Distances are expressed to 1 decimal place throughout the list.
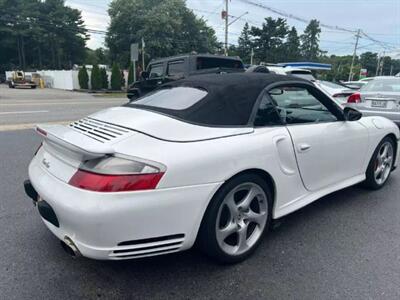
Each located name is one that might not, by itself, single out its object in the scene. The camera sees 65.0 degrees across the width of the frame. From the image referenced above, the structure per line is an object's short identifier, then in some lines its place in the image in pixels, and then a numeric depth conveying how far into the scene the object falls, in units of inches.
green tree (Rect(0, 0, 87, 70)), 2006.6
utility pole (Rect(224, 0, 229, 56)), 1175.6
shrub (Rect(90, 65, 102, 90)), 1138.0
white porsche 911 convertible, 73.8
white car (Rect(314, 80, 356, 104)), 352.9
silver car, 275.4
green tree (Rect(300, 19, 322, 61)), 3705.5
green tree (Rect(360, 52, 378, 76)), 3713.1
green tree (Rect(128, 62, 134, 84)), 1190.9
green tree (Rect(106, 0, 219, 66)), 1502.2
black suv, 313.3
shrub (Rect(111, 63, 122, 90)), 1159.9
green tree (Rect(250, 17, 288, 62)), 2765.7
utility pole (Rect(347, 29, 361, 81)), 1931.3
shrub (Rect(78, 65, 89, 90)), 1152.2
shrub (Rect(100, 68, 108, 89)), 1150.5
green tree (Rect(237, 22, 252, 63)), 2795.3
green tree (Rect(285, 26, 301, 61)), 2906.0
